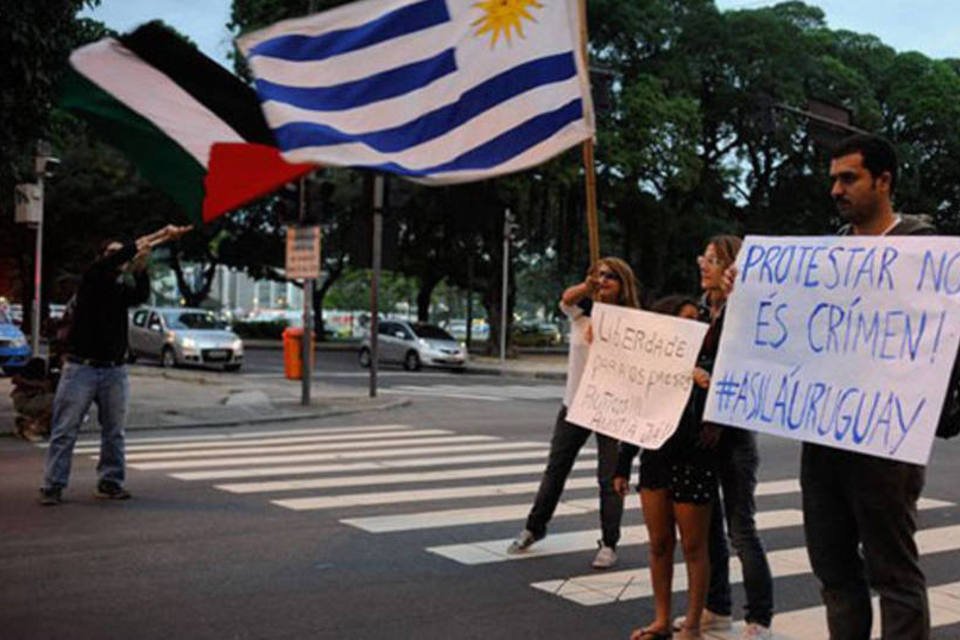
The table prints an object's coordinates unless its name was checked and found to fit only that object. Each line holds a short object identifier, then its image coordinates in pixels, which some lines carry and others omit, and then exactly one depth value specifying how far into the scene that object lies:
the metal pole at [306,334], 17.45
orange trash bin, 23.05
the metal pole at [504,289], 34.75
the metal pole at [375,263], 20.03
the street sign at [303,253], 17.73
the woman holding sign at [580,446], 5.89
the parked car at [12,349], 21.75
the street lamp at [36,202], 18.17
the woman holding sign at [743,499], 4.94
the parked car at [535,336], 55.03
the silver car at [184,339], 28.48
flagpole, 4.56
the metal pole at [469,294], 42.92
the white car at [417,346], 32.47
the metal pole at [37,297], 18.39
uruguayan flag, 4.58
